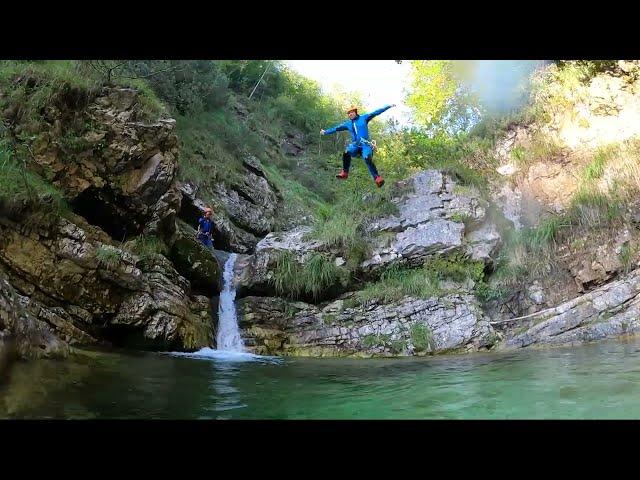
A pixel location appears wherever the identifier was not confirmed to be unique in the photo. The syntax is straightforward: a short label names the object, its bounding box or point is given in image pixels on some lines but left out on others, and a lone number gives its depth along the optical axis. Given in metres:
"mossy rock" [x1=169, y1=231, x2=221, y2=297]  8.98
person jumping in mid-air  7.38
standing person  11.42
